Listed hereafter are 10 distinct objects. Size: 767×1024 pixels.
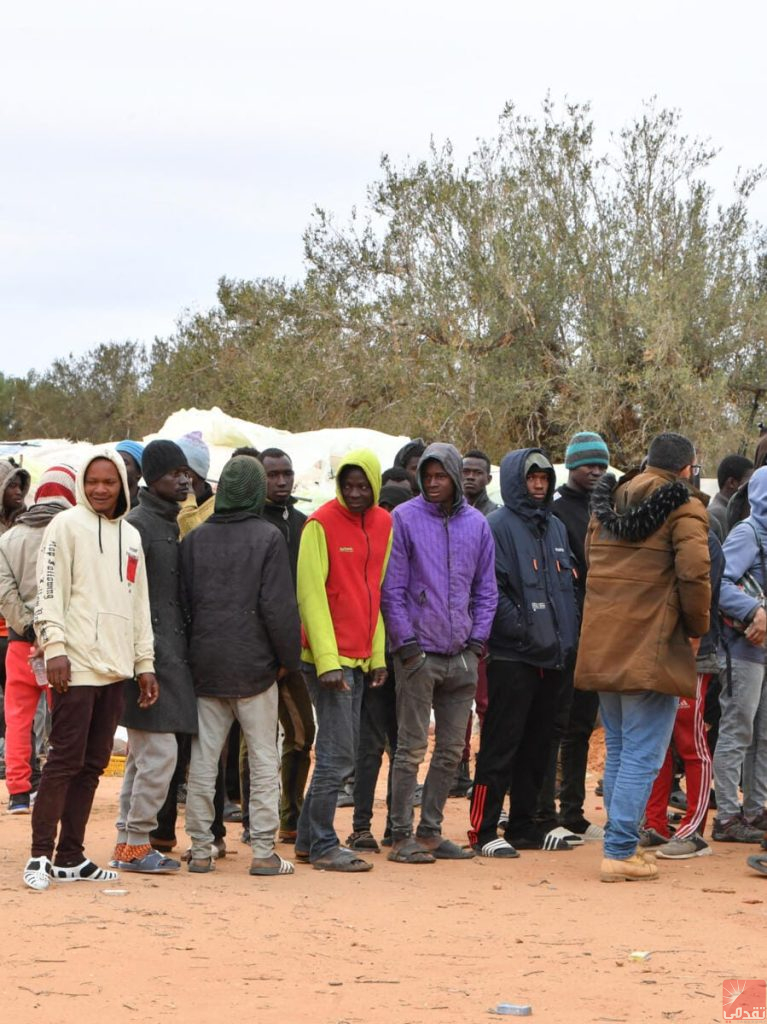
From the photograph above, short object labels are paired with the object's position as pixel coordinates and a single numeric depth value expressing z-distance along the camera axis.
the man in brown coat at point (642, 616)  13.77
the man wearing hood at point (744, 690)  15.61
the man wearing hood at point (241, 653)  14.04
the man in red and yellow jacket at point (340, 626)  14.49
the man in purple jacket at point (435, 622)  15.03
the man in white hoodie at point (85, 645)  13.04
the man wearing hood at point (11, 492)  18.76
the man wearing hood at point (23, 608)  16.49
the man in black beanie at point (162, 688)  13.87
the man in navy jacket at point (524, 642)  15.50
